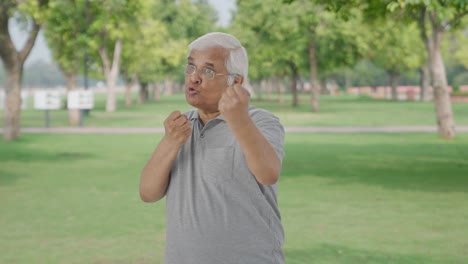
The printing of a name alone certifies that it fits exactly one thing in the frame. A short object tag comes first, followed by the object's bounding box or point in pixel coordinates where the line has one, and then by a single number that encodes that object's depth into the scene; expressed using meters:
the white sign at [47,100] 29.34
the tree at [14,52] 22.67
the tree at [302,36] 42.47
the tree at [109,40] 28.20
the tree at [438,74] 22.35
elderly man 2.83
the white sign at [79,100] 30.42
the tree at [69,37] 26.71
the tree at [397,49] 62.81
